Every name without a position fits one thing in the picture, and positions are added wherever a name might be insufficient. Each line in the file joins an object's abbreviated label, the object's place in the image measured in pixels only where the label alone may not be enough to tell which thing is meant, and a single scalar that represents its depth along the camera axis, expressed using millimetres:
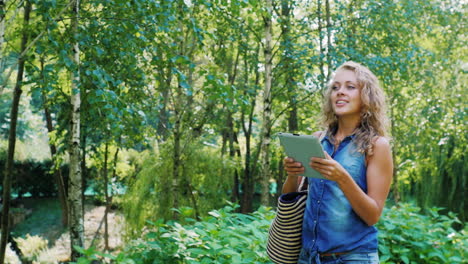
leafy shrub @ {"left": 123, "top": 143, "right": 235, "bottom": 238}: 9305
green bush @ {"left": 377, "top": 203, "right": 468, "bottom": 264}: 3891
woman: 1752
